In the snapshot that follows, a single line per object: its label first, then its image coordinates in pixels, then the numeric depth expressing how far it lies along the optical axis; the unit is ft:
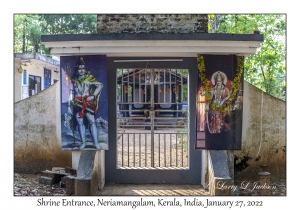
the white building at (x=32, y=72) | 41.25
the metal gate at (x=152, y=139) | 24.98
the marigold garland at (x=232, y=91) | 22.34
